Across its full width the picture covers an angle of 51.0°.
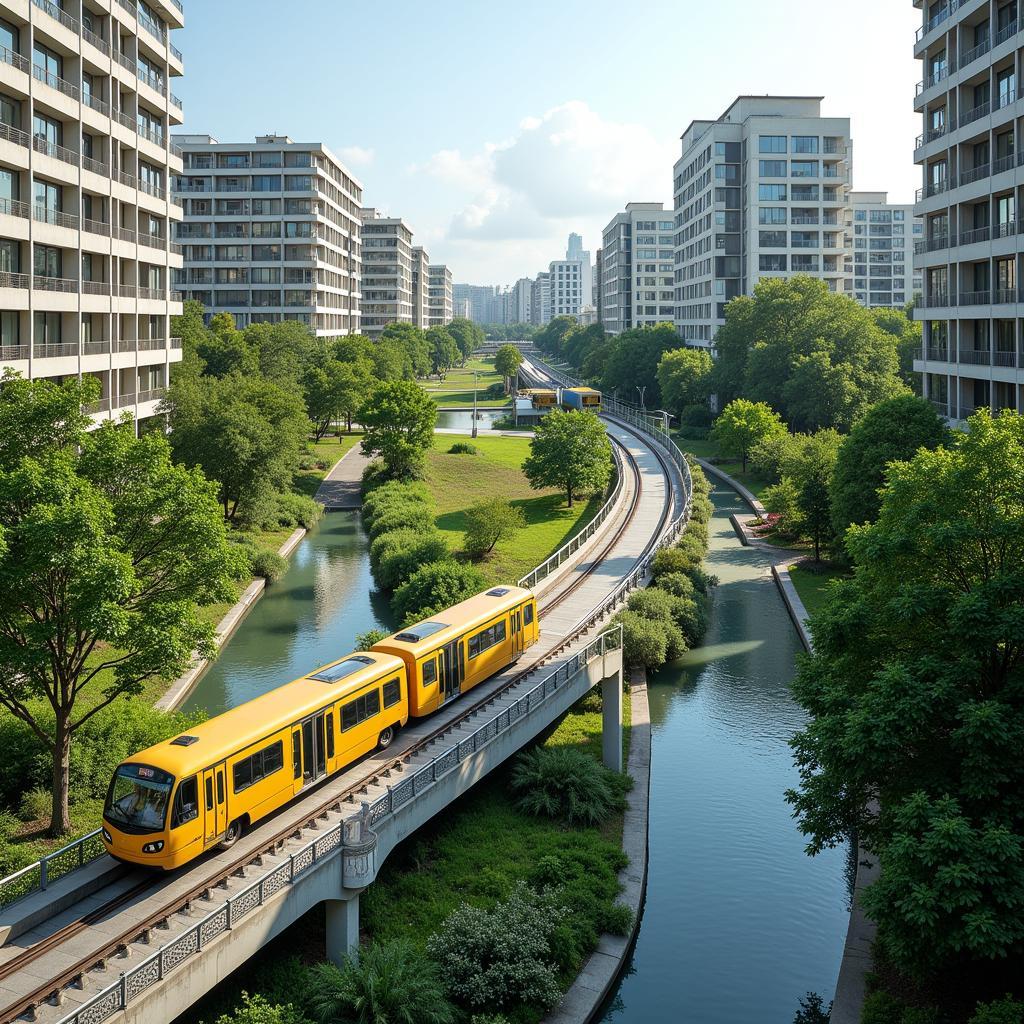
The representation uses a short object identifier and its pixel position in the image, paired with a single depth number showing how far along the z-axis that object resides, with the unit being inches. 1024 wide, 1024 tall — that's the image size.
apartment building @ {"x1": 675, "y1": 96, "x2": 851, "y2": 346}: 4512.8
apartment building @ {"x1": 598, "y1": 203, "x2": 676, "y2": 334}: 7377.0
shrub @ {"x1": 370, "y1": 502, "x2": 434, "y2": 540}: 2314.2
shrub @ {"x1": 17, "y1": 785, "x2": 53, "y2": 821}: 954.1
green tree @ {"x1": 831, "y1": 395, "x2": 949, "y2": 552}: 1841.8
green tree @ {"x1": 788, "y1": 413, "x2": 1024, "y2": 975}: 662.5
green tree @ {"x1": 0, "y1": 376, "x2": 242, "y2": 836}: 822.5
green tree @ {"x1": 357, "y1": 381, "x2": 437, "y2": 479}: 2970.0
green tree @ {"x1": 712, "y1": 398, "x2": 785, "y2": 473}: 3302.2
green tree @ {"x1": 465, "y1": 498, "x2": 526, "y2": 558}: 2190.0
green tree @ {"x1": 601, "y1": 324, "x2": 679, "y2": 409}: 5187.0
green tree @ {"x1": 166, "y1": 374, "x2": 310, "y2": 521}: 2247.8
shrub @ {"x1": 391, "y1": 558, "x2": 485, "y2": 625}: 1660.9
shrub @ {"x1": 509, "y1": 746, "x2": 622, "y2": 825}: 1058.7
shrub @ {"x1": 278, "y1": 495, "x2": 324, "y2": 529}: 2551.7
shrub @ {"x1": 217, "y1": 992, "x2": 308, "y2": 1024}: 663.8
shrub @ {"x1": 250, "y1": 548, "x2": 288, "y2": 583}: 2071.9
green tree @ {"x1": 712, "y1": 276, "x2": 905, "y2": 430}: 3203.7
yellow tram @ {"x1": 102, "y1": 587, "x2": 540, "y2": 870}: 748.0
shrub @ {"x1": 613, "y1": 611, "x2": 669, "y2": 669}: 1539.1
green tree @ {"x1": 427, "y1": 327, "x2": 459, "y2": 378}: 7613.2
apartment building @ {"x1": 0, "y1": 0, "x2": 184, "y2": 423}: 1619.1
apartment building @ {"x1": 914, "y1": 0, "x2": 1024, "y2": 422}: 1712.6
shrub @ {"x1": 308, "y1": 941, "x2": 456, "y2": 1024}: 700.7
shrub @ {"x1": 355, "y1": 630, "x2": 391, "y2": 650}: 1337.4
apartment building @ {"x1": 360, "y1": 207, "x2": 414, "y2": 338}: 7588.6
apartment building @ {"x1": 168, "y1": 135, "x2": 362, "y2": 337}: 4478.3
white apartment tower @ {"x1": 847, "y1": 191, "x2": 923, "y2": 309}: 7436.0
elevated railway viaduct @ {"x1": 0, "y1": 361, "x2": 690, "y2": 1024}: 619.5
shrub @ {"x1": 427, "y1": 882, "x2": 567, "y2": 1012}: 746.8
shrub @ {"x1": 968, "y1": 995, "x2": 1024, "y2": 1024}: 629.0
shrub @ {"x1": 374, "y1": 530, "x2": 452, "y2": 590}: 1951.3
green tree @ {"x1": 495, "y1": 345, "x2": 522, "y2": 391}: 6879.9
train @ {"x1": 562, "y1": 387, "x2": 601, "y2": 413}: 4645.7
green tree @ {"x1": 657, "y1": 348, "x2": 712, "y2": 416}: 4320.9
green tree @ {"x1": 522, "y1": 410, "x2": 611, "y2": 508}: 2842.0
